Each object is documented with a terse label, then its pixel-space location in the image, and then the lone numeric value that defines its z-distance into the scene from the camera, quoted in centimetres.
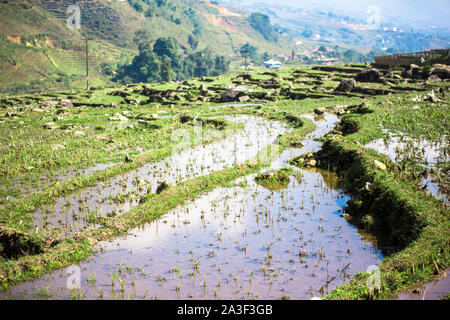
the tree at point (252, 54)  14538
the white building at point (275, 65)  11761
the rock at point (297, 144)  1888
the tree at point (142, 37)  11319
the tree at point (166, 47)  9312
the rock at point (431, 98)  2576
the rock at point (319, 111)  2736
